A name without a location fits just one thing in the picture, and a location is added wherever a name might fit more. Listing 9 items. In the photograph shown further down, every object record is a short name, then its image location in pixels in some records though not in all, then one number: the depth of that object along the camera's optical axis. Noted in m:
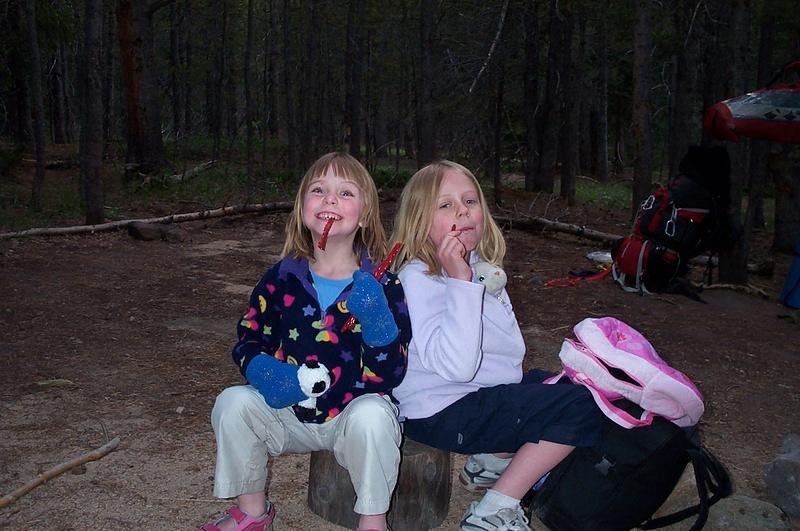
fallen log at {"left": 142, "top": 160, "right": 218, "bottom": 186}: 12.87
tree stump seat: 2.67
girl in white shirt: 2.37
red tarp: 6.51
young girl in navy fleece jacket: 2.29
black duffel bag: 2.43
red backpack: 6.84
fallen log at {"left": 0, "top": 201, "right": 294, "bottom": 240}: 7.79
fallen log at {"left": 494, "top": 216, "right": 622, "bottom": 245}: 9.30
